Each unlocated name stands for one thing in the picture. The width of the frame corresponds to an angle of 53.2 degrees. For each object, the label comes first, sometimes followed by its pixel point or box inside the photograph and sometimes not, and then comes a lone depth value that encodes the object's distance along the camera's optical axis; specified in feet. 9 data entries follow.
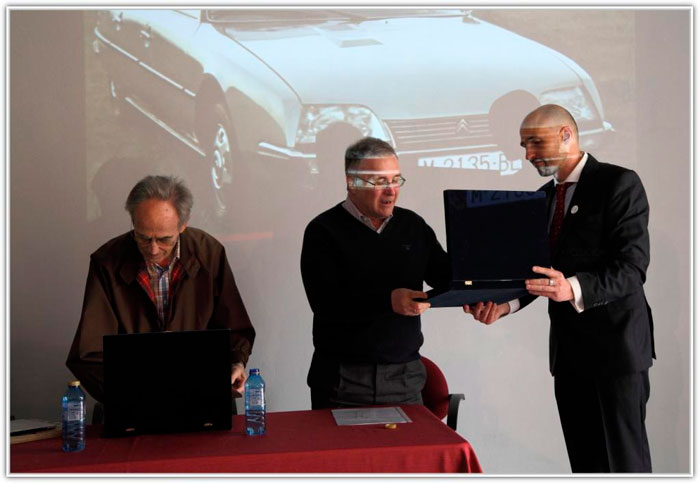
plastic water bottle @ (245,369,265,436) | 8.18
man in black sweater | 9.97
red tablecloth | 7.32
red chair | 10.95
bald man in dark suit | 9.12
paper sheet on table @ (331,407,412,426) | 8.59
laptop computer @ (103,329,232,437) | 8.18
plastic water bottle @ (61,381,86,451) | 7.75
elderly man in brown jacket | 10.34
